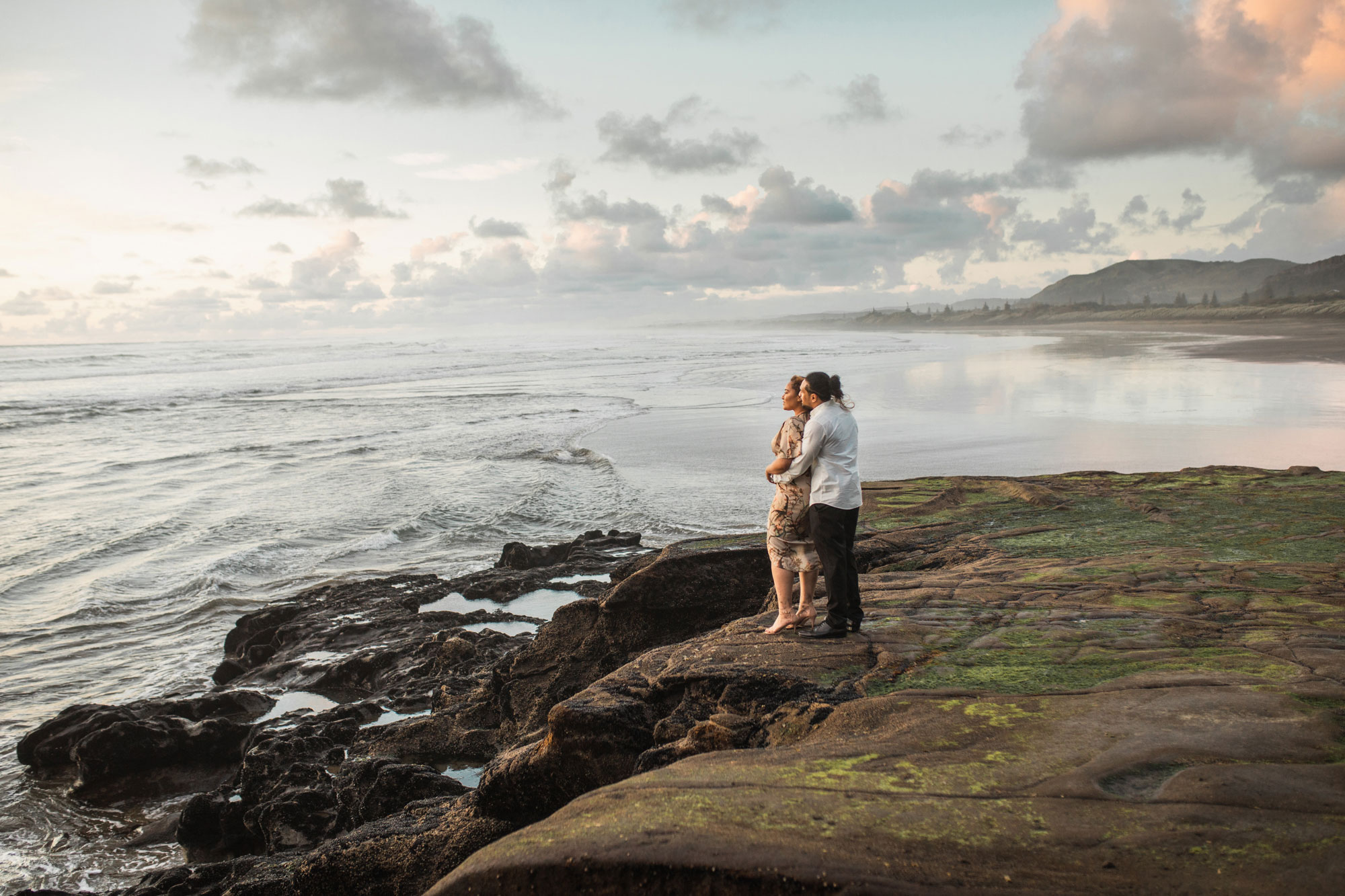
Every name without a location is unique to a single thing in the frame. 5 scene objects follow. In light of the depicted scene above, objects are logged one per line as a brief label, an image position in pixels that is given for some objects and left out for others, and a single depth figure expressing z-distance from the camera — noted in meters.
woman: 5.99
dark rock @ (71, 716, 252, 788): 7.03
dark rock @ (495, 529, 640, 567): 12.03
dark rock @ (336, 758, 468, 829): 5.77
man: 5.70
